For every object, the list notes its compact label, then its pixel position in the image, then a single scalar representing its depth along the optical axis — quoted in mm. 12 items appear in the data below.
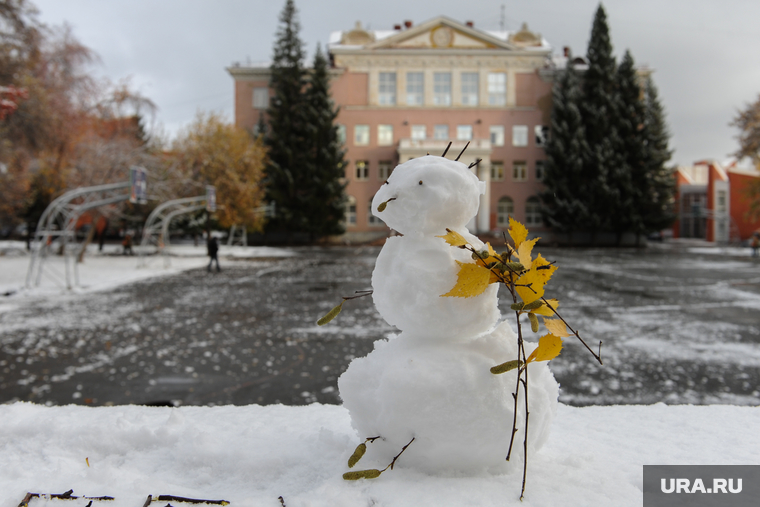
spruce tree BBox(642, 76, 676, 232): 39188
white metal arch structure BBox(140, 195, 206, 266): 20594
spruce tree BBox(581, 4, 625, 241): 38500
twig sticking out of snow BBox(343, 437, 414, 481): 1737
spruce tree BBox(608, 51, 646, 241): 38781
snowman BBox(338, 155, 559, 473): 1796
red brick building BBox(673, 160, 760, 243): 45906
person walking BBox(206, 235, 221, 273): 19516
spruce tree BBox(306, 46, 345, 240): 39375
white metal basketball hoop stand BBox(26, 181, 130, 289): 13742
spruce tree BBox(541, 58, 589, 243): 38844
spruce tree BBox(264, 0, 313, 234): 39062
